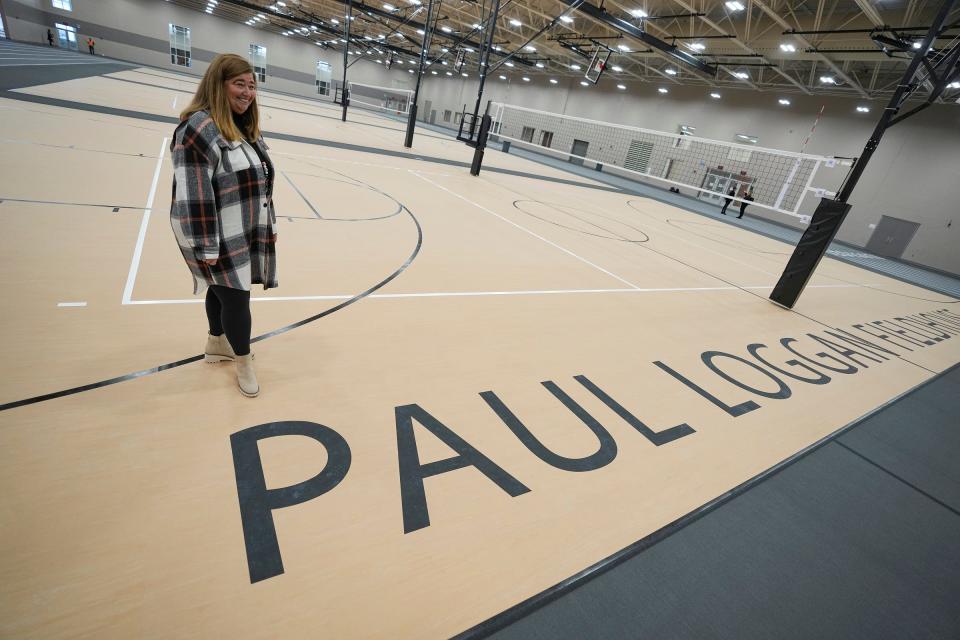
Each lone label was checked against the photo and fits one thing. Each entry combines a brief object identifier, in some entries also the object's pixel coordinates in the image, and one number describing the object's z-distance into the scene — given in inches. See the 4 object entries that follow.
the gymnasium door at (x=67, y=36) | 1480.1
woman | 75.7
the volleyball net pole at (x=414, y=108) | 612.4
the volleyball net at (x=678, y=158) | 881.5
